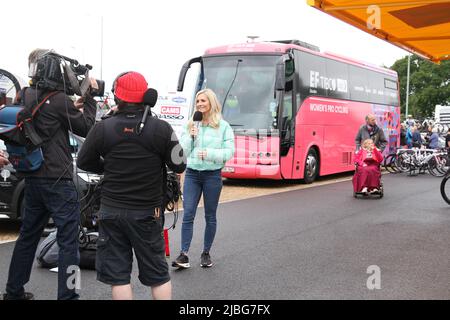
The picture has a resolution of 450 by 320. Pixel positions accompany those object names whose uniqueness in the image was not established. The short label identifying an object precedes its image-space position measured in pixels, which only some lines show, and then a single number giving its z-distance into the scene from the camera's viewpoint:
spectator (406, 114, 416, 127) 28.14
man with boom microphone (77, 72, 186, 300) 3.63
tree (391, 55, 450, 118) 65.88
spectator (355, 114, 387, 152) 13.14
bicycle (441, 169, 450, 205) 11.21
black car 7.61
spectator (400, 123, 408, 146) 24.45
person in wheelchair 12.45
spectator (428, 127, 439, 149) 22.91
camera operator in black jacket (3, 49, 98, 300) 4.37
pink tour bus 14.17
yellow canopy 6.83
